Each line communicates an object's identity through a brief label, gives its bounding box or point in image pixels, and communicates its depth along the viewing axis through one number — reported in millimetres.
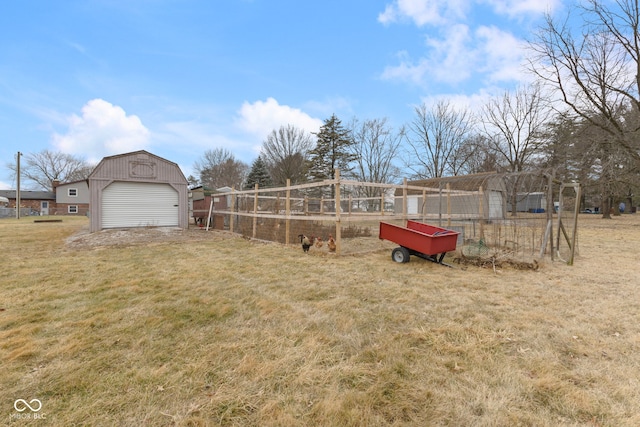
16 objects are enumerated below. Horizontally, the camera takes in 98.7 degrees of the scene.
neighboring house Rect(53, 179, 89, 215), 33969
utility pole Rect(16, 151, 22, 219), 24531
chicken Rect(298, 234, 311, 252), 7348
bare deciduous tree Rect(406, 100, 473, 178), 26141
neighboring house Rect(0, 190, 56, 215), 34375
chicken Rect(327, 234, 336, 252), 7004
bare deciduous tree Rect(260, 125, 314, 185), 32750
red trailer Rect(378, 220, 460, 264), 5605
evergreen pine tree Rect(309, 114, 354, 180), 29344
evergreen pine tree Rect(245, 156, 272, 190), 34188
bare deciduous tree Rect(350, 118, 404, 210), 30406
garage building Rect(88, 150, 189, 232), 11344
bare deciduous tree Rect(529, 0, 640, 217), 13406
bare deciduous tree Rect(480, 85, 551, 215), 21234
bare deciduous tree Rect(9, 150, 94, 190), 43750
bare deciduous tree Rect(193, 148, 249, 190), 39906
